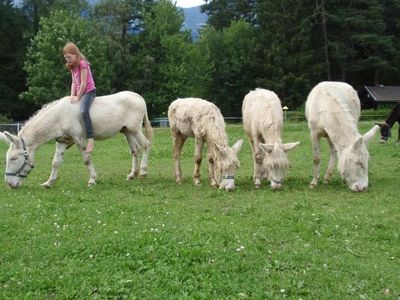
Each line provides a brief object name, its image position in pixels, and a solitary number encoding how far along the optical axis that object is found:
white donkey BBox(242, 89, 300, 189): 10.54
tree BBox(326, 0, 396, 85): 60.53
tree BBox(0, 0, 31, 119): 62.44
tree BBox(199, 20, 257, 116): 66.88
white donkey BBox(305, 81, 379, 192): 10.30
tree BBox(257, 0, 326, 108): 61.28
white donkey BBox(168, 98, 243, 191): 10.82
